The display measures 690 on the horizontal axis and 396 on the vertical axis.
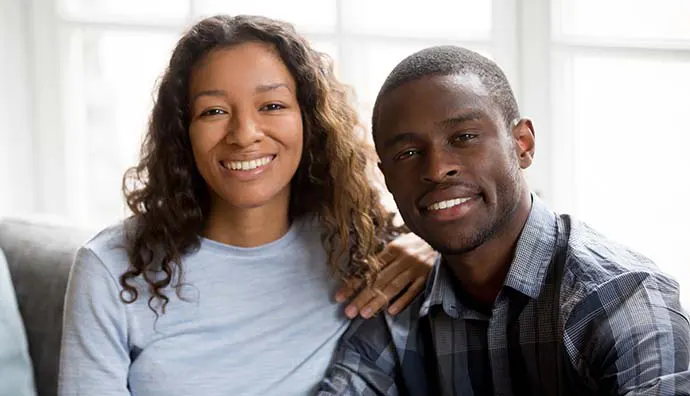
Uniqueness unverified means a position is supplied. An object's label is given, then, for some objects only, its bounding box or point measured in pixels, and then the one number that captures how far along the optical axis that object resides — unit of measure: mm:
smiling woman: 1690
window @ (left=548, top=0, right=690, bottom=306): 1959
